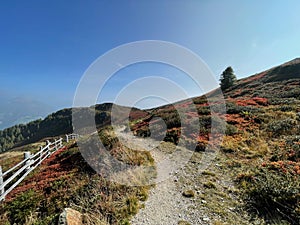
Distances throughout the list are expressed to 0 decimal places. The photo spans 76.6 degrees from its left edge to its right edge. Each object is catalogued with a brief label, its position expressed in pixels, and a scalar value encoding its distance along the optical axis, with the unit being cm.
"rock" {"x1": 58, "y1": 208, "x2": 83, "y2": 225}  388
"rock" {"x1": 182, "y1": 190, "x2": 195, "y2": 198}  639
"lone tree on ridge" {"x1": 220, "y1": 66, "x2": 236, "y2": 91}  4694
